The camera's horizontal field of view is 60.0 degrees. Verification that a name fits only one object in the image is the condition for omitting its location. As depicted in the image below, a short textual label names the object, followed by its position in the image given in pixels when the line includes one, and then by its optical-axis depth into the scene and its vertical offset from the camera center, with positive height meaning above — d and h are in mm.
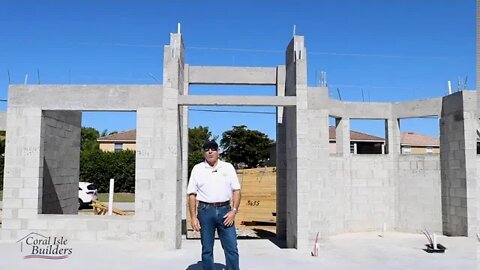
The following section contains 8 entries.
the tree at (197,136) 43144 +2911
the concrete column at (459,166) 10625 -43
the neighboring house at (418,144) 33625 +1647
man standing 4352 -396
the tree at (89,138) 43938 +2927
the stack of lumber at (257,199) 15586 -1451
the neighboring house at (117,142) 37500 +1896
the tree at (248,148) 40219 +1515
